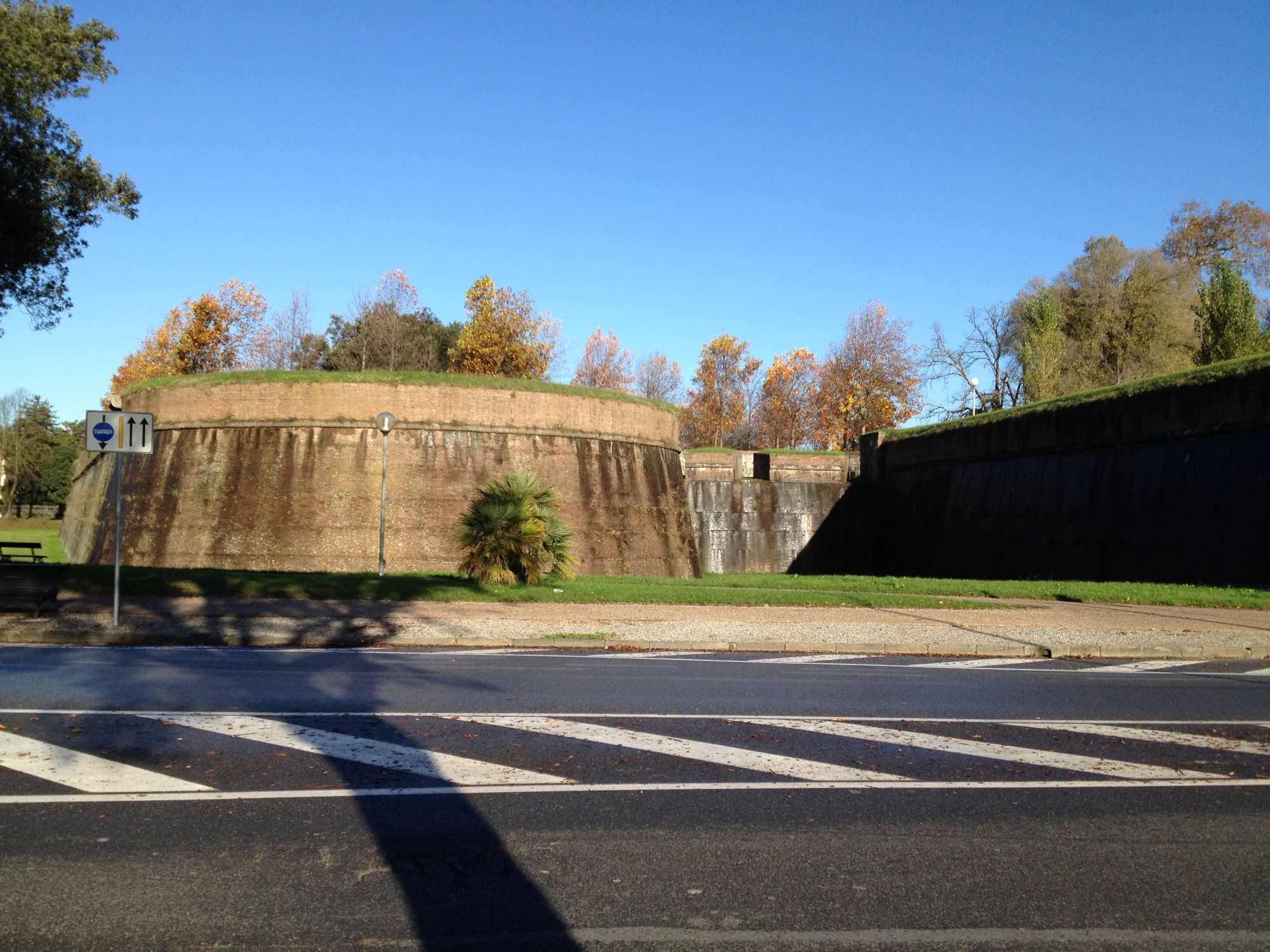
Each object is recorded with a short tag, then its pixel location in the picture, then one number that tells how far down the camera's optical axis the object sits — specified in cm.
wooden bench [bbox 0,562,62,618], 1437
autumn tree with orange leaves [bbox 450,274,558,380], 6556
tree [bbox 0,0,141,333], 1966
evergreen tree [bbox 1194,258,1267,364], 4097
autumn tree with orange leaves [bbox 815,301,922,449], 6831
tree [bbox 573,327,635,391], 8075
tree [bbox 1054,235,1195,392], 5375
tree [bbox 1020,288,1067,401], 5072
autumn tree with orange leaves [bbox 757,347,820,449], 7275
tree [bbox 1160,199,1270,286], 5994
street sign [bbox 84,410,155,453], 1398
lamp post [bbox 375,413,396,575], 2405
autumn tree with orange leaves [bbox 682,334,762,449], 7588
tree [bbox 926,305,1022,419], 6262
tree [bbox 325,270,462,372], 6469
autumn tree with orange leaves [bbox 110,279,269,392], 6550
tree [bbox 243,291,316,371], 6612
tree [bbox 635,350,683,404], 8294
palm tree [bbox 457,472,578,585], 1917
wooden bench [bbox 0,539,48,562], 2042
